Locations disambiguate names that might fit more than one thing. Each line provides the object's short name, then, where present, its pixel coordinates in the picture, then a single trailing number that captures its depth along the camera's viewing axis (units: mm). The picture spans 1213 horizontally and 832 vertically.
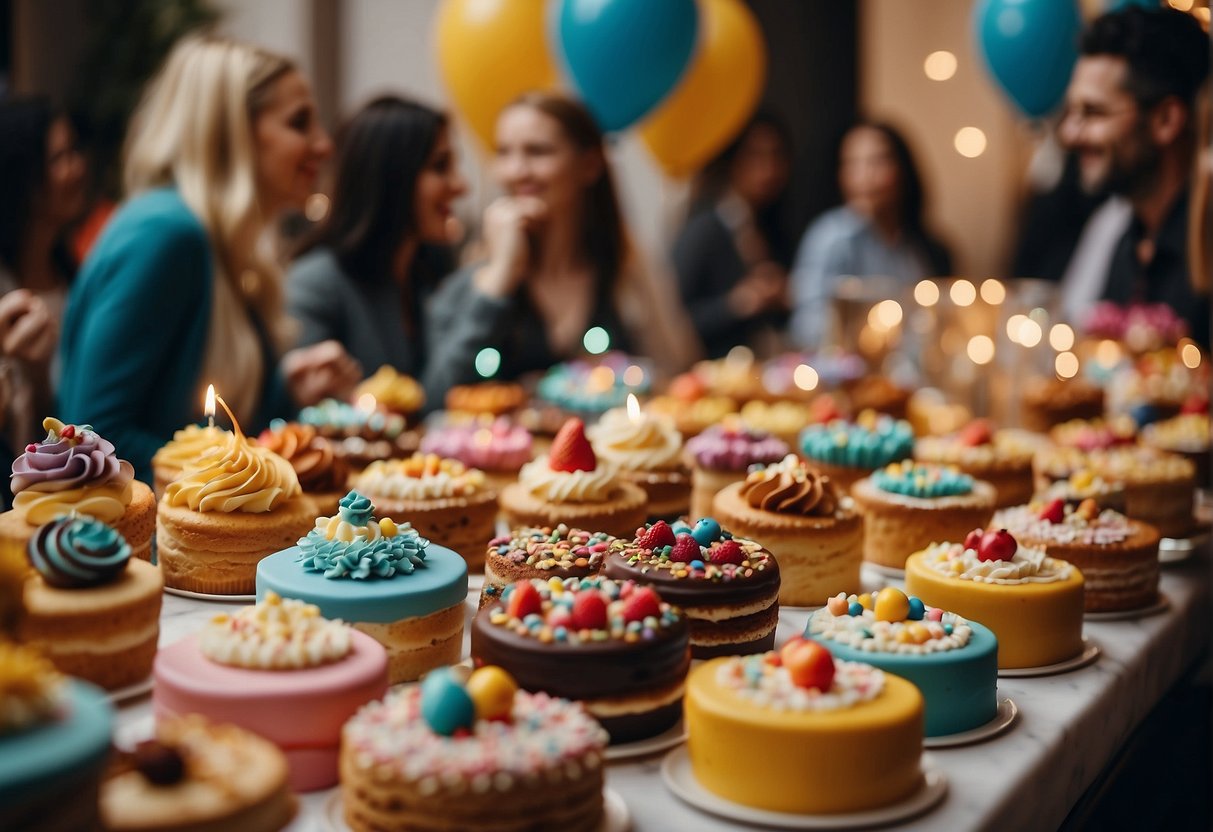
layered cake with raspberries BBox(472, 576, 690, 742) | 1722
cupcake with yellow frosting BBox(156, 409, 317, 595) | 2260
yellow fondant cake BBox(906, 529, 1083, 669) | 2160
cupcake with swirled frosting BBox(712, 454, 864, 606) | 2445
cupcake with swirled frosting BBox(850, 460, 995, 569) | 2664
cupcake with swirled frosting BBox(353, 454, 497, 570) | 2502
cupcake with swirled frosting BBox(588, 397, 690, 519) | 2861
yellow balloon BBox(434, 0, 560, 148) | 5055
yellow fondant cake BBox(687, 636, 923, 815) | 1595
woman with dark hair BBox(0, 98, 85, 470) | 4152
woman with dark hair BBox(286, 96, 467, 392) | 4320
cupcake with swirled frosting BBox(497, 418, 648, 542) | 2514
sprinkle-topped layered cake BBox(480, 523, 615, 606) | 2107
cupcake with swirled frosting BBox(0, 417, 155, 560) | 1999
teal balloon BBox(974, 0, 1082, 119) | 4914
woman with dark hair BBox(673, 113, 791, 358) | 6637
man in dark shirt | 3922
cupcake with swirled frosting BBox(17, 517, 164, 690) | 1724
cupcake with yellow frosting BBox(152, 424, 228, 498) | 2551
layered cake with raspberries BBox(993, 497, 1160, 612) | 2469
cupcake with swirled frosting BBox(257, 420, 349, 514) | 2512
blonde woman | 3025
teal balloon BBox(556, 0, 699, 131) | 4660
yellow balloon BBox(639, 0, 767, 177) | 5781
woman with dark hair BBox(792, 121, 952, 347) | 6809
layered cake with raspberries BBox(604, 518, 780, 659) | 2023
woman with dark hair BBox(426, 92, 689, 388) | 4461
